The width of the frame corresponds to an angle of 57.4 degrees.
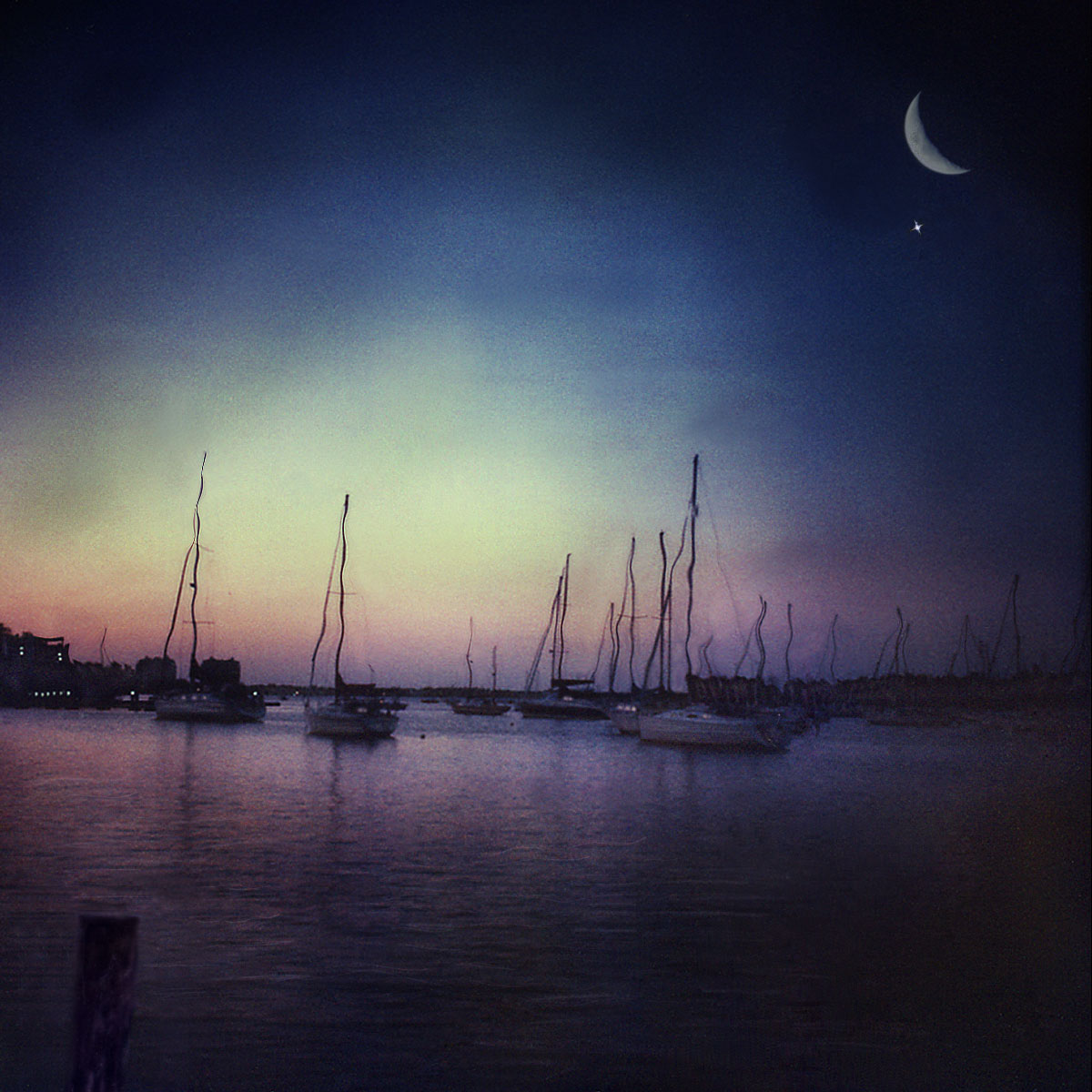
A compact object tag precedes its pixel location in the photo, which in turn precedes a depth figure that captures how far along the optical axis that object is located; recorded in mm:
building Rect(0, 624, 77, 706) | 39656
